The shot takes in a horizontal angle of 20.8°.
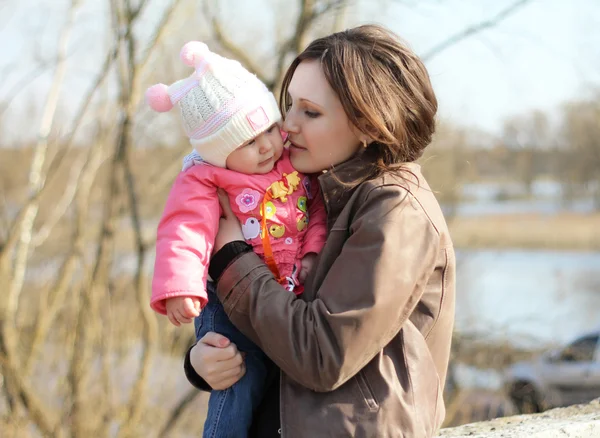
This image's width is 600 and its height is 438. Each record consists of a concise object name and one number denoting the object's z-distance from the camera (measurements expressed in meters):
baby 2.52
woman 2.39
